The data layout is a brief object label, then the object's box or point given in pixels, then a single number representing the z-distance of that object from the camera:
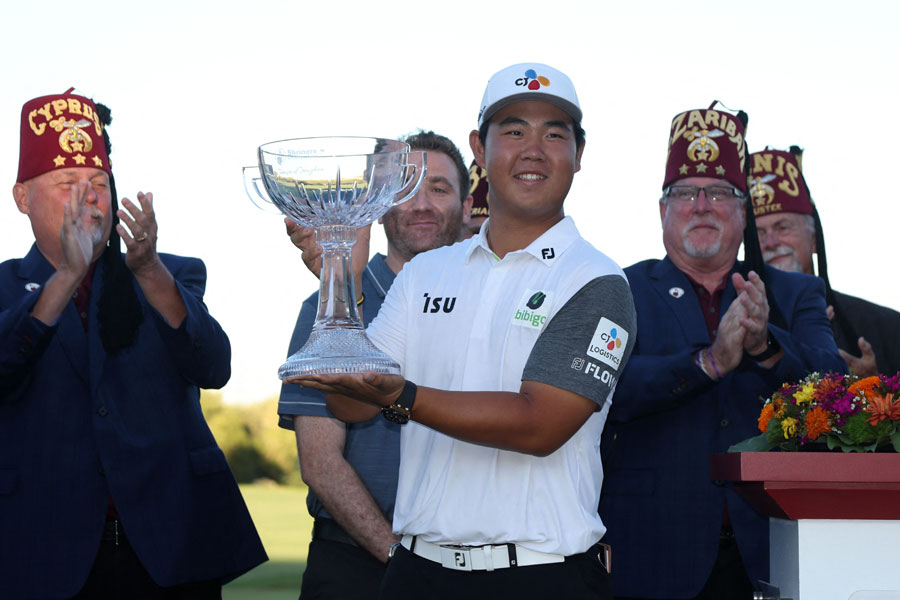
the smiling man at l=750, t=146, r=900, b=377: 5.50
